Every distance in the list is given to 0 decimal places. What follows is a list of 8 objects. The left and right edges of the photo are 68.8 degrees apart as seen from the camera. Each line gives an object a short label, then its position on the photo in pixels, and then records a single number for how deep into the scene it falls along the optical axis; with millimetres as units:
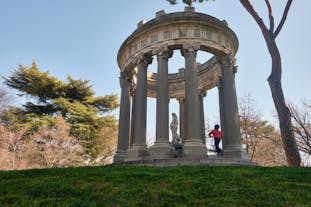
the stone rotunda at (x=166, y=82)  13094
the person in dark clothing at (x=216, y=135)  13992
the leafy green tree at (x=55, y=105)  29172
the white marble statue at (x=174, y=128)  17891
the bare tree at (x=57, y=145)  25453
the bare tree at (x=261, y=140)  31931
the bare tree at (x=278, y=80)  12375
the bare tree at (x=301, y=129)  28297
